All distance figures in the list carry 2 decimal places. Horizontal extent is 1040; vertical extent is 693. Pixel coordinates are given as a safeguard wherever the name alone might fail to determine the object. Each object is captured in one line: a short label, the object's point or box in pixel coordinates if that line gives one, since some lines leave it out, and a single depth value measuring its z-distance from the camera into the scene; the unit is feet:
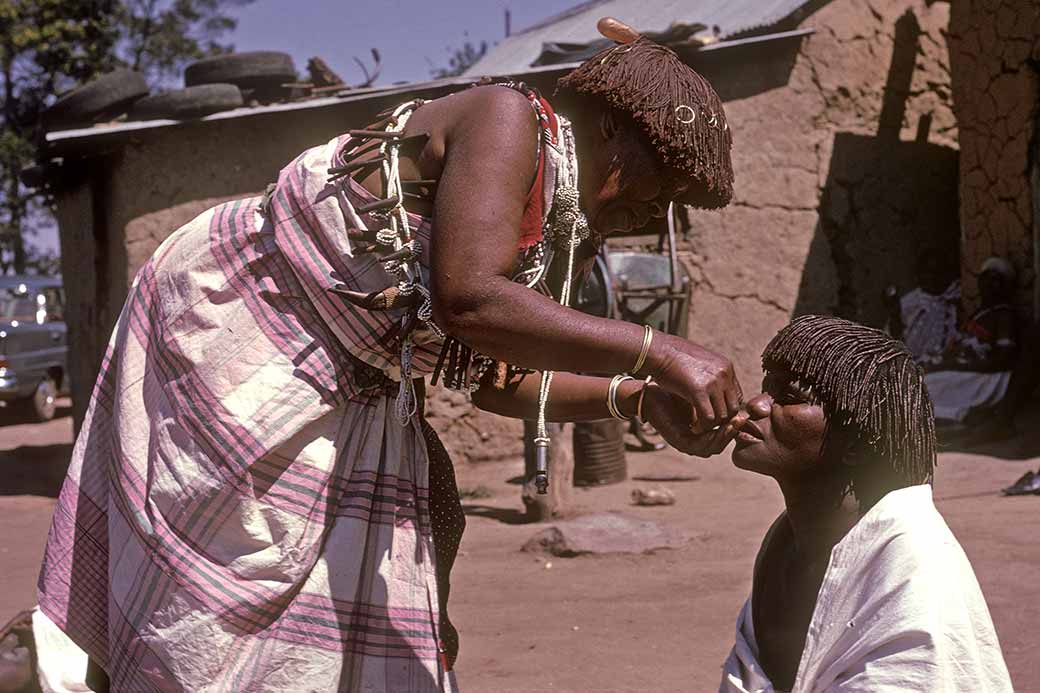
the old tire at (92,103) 26.07
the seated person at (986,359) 26.53
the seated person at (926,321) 29.89
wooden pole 22.49
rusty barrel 26.63
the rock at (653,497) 23.86
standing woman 6.17
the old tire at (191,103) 25.27
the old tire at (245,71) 28.30
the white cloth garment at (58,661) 6.77
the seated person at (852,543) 6.24
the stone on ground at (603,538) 19.04
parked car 46.98
